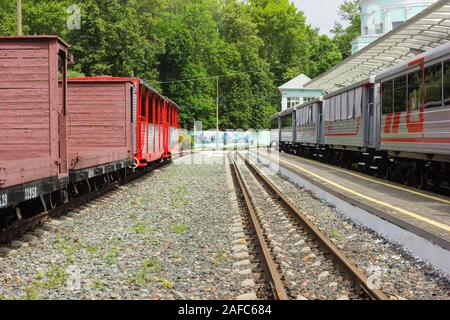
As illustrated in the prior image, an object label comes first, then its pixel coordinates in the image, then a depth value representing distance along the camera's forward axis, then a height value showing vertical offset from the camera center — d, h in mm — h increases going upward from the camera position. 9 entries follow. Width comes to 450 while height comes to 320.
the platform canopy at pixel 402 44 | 17922 +3360
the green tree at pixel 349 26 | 96938 +17345
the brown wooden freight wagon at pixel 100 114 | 17031 +543
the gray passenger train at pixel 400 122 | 12539 +367
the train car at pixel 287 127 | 42675 +568
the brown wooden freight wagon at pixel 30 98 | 9766 +554
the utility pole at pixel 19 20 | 21434 +4010
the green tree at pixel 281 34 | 111125 +18302
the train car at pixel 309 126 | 30984 +519
